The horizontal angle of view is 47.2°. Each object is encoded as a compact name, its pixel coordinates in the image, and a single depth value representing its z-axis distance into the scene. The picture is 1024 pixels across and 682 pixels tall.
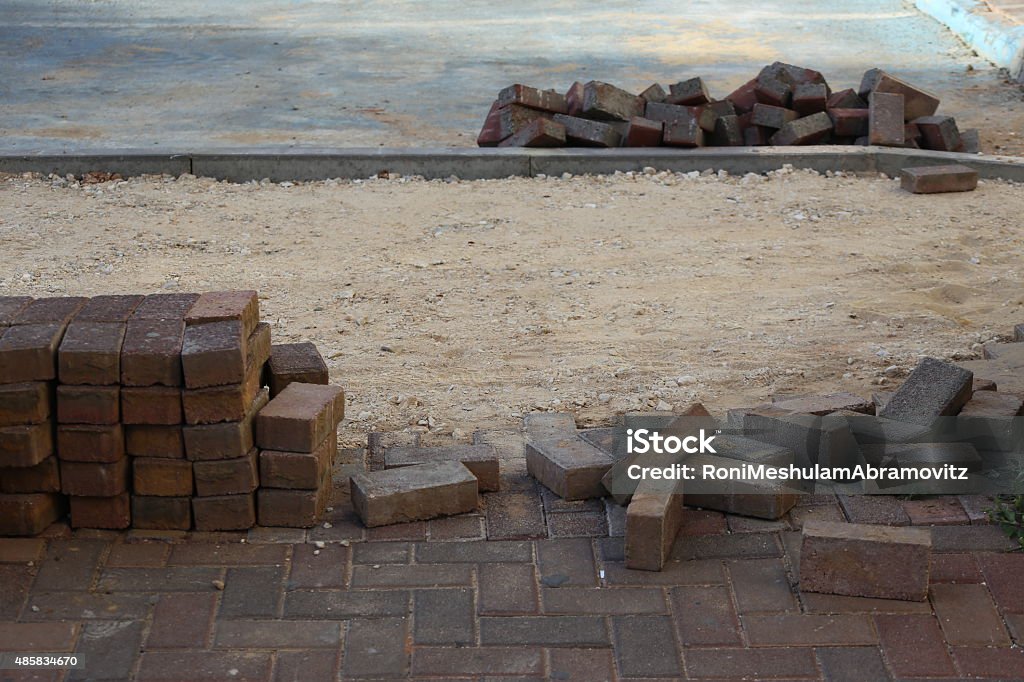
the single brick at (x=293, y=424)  4.24
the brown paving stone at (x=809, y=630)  3.67
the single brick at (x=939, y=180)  8.89
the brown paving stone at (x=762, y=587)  3.86
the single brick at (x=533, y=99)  10.09
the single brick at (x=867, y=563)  3.84
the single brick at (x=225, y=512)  4.28
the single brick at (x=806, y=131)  9.87
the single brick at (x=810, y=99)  10.20
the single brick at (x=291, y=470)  4.28
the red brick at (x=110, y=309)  4.28
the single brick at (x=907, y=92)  10.23
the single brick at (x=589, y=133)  9.77
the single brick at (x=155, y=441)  4.14
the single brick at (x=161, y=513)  4.27
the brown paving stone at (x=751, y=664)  3.53
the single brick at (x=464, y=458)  4.59
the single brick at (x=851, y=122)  10.02
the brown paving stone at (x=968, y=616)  3.66
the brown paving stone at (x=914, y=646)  3.53
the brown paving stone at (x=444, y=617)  3.73
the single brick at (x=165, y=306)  4.31
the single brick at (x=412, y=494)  4.35
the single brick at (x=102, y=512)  4.26
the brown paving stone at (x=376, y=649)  3.58
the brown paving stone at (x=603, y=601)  3.86
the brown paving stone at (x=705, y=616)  3.70
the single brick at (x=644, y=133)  9.74
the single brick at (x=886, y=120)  9.80
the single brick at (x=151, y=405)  4.07
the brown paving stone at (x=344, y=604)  3.85
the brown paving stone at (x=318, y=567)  4.02
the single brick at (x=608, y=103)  9.98
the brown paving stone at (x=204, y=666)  3.53
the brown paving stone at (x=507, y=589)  3.87
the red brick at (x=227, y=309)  4.25
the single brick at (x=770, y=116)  10.05
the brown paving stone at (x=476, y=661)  3.57
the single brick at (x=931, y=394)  4.59
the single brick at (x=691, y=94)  10.07
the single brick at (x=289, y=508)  4.33
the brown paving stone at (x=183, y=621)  3.69
